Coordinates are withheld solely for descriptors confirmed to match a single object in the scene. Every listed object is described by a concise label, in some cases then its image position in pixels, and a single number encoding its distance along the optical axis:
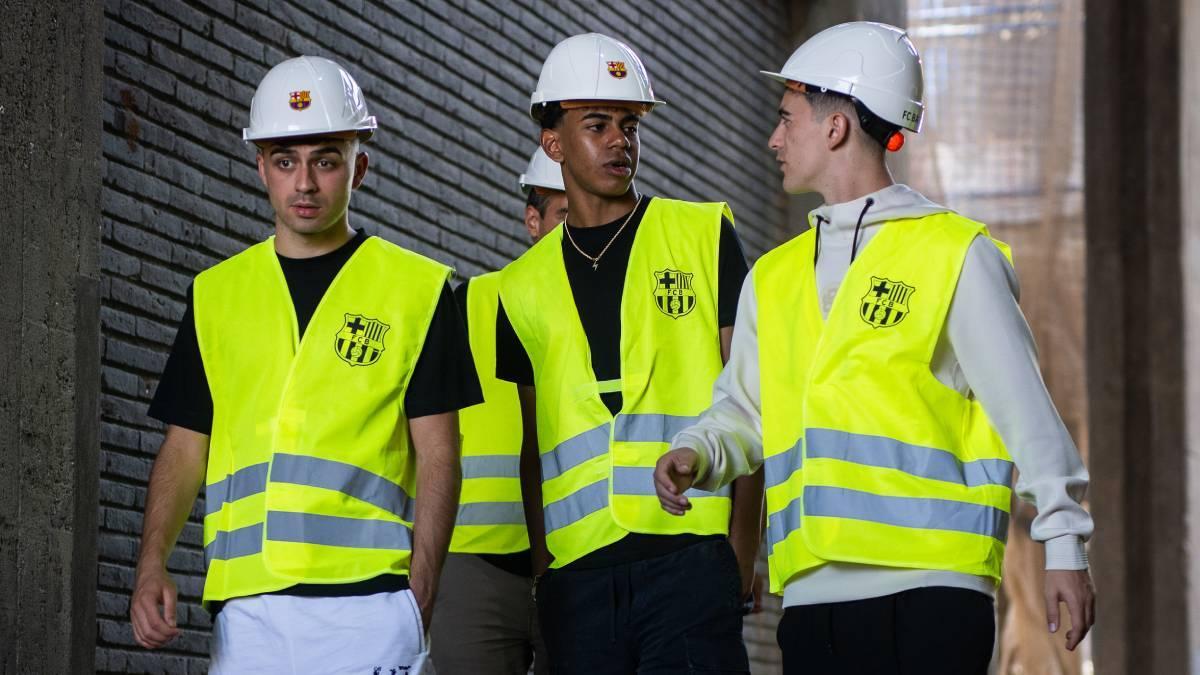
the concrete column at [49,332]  5.00
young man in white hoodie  3.54
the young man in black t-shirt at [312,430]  4.04
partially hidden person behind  5.52
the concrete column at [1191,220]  13.56
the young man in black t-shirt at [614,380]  4.48
